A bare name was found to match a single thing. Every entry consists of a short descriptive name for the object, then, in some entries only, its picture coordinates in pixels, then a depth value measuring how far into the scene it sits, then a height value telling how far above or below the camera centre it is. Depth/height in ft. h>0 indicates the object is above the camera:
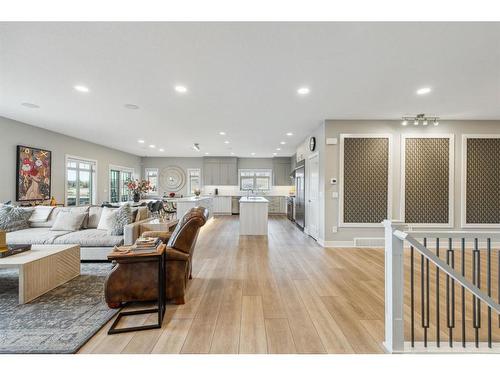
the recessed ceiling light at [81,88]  10.22 +4.59
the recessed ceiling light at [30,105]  12.55 +4.61
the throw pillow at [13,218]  12.33 -1.75
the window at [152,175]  34.65 +2.02
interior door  17.03 -0.76
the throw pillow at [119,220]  11.92 -1.70
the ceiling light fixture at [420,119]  14.03 +4.45
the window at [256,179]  34.81 +1.53
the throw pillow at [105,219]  12.57 -1.77
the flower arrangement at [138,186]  18.03 +0.16
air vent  15.14 -3.51
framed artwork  15.70 +1.00
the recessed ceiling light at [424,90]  10.27 +4.63
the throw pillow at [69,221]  12.68 -1.89
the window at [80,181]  20.86 +0.64
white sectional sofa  11.19 -2.56
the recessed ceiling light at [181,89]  10.31 +4.62
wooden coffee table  7.57 -2.99
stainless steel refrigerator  20.93 -0.83
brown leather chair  7.33 -2.86
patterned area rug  5.63 -3.89
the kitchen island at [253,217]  19.26 -2.41
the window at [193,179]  34.73 +1.45
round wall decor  34.50 +1.56
